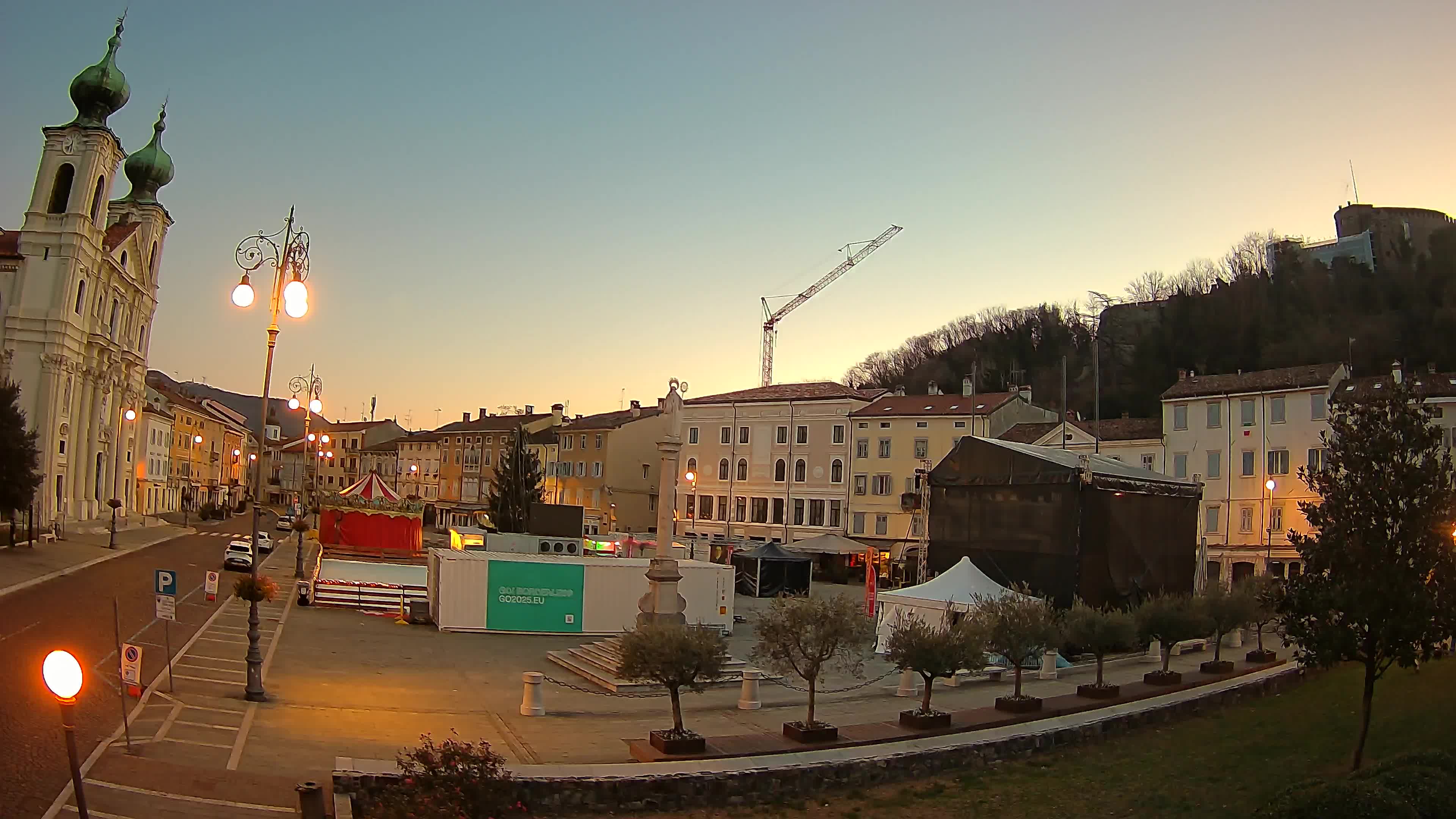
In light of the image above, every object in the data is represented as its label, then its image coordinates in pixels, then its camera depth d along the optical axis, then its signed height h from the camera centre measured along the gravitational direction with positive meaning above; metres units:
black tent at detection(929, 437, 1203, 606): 30.64 -0.31
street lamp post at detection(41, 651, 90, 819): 6.40 -1.32
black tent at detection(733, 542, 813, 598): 44.38 -3.26
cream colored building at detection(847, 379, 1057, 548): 59.38 +3.89
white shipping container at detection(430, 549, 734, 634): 29.89 -3.22
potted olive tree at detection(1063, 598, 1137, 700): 20.39 -2.46
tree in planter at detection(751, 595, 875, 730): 16.06 -2.13
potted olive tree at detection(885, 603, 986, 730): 16.70 -2.52
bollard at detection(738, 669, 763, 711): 19.48 -3.86
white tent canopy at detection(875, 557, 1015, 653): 26.47 -2.43
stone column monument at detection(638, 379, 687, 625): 21.44 -1.13
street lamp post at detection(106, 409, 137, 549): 40.09 +0.09
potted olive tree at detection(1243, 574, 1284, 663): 22.73 -2.40
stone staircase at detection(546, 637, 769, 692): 21.42 -4.07
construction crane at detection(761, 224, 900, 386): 118.88 +21.97
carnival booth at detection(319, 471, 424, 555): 50.31 -2.04
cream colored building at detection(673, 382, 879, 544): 63.16 +2.57
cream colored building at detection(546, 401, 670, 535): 74.62 +1.78
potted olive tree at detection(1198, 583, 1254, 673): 23.70 -2.23
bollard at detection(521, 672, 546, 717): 18.17 -3.76
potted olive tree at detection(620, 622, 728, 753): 14.60 -2.42
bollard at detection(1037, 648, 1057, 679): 24.05 -3.76
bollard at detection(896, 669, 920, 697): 21.31 -3.88
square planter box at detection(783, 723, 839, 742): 15.27 -3.59
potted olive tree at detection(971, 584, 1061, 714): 18.39 -2.30
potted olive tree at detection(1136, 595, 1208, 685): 22.06 -2.42
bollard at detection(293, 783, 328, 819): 10.12 -3.29
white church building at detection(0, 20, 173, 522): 52.19 +9.39
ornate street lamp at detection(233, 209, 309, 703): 17.39 +3.20
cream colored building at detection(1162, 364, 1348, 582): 47.25 +3.37
